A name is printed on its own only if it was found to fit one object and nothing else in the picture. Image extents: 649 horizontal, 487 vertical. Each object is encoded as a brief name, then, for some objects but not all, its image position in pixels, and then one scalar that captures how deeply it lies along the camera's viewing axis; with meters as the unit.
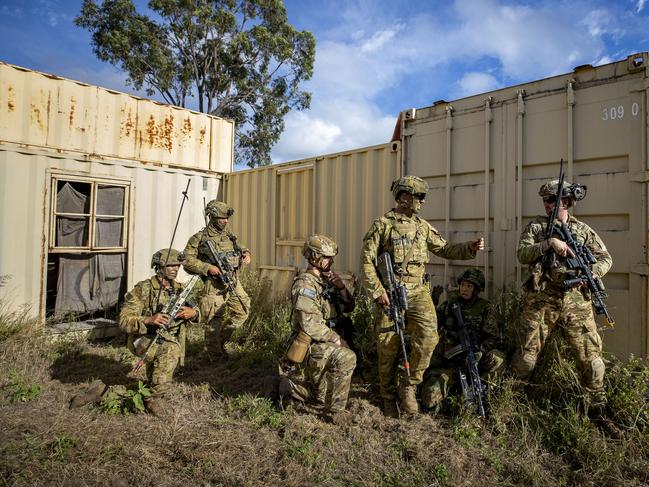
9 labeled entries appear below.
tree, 14.00
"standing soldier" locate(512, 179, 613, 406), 3.12
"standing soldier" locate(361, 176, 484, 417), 3.39
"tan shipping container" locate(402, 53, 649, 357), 3.44
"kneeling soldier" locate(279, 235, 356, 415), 3.33
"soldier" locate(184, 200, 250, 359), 4.92
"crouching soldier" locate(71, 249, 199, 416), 3.60
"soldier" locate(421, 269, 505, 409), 3.43
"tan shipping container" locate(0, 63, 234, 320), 5.21
